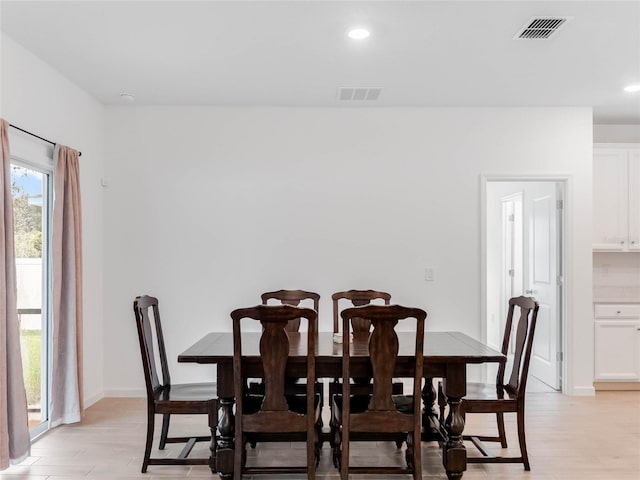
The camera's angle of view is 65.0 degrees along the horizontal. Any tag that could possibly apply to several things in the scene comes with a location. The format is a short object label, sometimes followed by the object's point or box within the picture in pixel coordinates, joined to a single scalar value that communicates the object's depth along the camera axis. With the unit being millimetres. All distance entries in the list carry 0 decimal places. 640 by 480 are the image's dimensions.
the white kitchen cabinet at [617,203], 4926
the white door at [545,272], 4871
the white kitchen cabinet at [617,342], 4789
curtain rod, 3256
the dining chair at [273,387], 2541
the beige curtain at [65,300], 3709
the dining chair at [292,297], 3756
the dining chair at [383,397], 2562
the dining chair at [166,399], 2893
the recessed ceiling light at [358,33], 3076
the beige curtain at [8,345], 2902
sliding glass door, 3578
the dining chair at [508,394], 2943
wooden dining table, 2719
